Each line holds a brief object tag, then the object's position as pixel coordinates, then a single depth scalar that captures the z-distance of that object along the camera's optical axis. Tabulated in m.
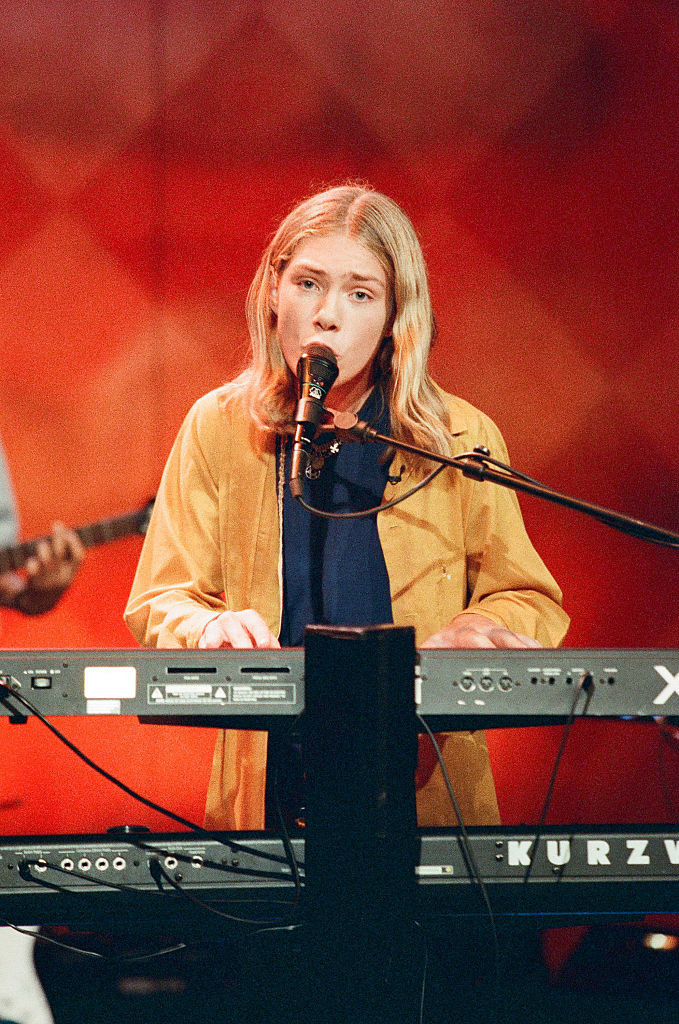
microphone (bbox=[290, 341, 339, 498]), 8.85
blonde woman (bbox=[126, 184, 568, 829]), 9.33
